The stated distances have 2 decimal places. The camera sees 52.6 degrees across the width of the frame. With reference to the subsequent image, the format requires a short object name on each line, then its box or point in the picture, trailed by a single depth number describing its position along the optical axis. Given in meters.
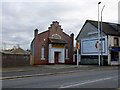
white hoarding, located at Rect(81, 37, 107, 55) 21.02
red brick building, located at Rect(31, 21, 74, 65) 20.58
